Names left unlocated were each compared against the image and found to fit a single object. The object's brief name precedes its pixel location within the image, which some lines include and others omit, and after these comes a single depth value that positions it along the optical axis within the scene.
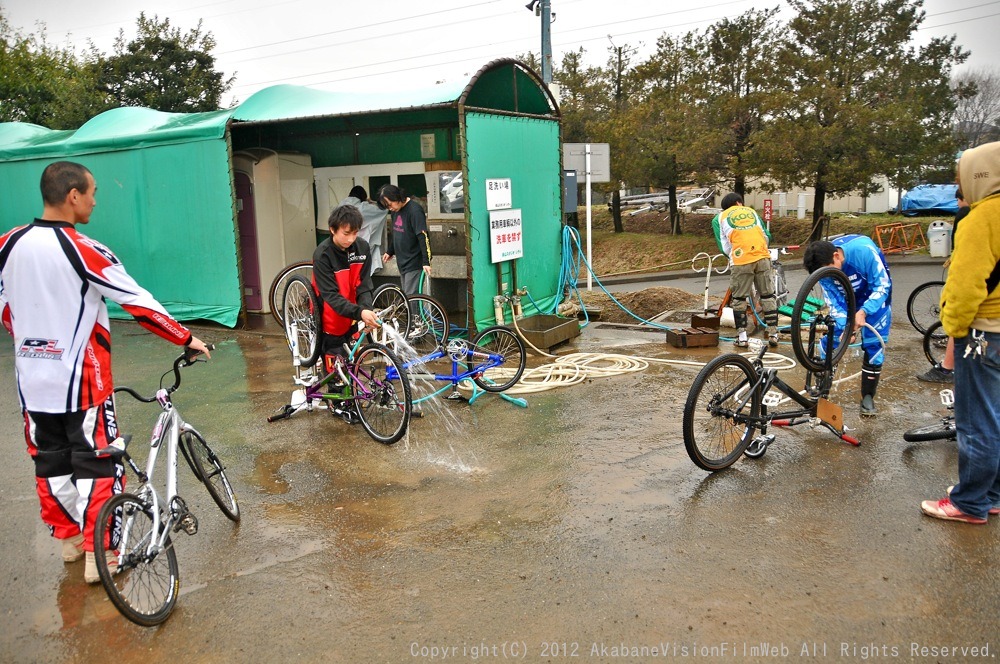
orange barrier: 19.45
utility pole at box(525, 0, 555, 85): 17.58
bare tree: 34.53
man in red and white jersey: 3.63
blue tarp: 28.17
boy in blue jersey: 5.68
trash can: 17.13
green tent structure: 9.27
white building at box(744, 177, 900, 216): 32.12
